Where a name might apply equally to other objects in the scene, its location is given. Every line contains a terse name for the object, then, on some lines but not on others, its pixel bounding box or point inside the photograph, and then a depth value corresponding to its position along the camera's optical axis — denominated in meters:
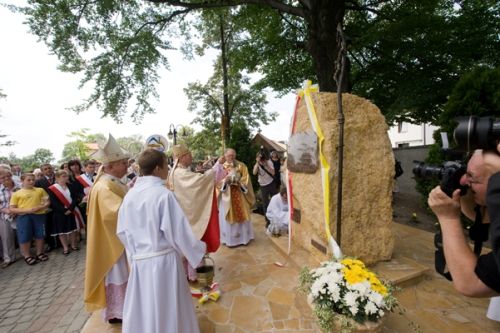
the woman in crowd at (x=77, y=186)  6.97
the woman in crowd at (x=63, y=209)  6.48
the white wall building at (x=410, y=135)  26.09
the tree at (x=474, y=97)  5.08
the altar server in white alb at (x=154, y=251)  2.42
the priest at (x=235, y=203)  5.92
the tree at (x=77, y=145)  52.38
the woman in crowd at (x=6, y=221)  6.15
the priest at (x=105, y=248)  3.11
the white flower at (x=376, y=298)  2.26
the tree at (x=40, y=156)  75.51
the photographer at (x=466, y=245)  1.23
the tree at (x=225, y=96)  15.78
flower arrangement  2.29
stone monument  3.96
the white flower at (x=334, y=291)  2.36
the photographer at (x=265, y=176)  7.61
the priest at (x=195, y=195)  3.95
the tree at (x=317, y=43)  6.80
